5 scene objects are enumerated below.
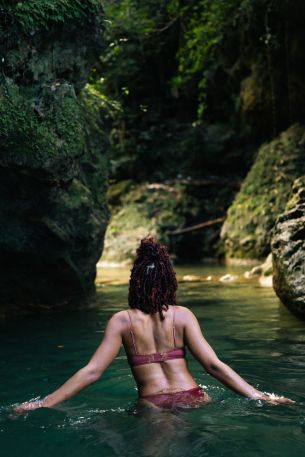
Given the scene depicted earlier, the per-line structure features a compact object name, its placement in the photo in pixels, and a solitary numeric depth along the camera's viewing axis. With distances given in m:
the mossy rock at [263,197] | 15.95
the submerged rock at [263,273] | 11.59
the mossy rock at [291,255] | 7.38
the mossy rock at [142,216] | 18.09
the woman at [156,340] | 3.75
